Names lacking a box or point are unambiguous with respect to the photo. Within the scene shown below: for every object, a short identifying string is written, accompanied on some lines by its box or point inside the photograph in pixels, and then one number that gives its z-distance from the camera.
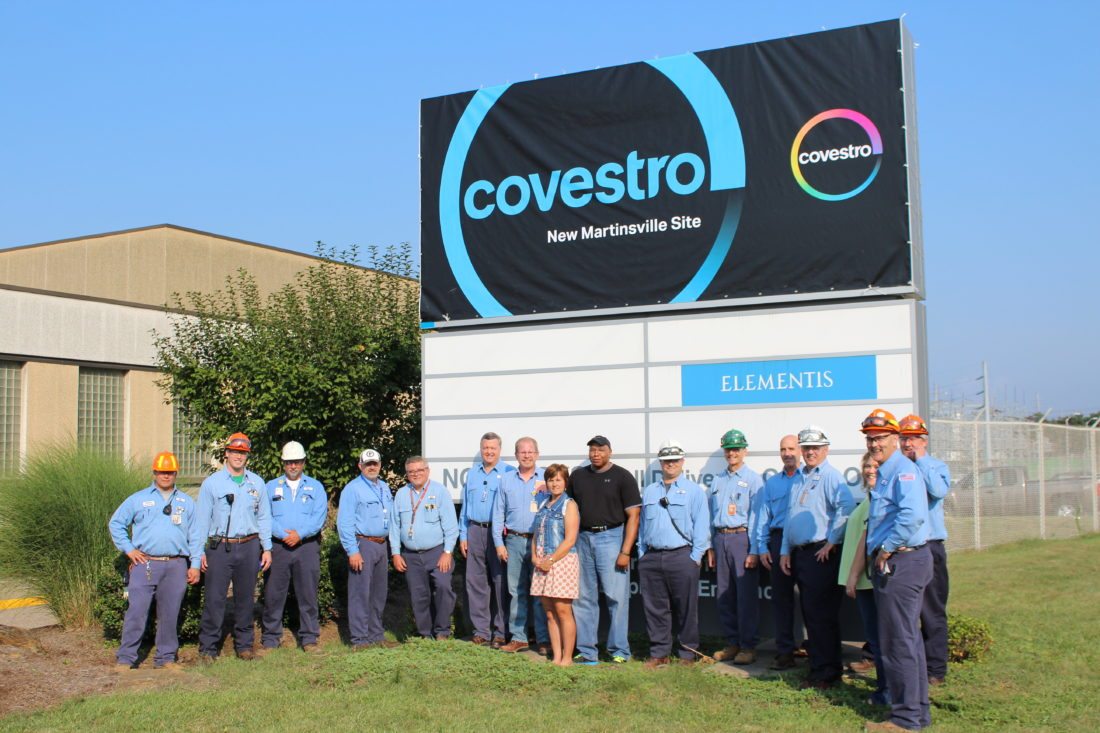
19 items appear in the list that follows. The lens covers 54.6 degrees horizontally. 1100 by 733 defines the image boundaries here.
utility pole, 18.48
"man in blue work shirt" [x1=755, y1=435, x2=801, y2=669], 8.89
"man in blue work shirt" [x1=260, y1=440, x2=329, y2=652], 10.05
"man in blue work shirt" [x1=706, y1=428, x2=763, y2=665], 9.18
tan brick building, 22.38
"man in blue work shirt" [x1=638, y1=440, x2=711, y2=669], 9.14
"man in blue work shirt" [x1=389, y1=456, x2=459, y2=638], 10.22
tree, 12.91
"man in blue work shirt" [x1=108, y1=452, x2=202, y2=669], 9.26
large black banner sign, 9.39
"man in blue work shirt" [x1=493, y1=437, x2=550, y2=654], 9.98
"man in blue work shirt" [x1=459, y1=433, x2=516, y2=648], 10.30
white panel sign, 9.18
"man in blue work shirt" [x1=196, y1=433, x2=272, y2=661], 9.62
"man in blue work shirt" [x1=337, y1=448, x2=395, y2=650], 10.07
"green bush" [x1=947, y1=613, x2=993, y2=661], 8.73
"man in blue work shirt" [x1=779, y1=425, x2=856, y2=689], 8.30
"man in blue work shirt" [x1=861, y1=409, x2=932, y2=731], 6.97
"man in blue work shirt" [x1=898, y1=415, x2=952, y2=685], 7.94
